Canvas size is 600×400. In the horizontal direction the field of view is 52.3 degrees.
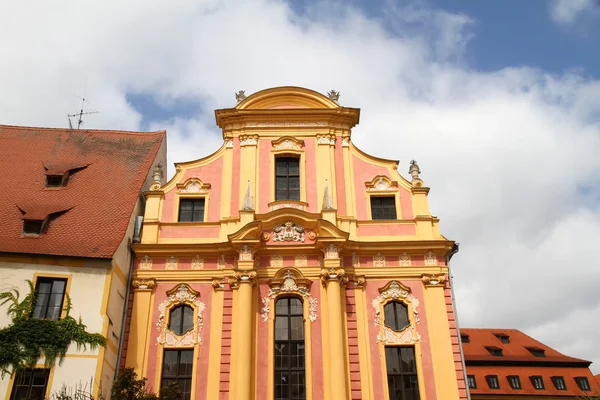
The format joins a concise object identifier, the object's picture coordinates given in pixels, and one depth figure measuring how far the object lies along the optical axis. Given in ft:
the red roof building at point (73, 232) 52.65
